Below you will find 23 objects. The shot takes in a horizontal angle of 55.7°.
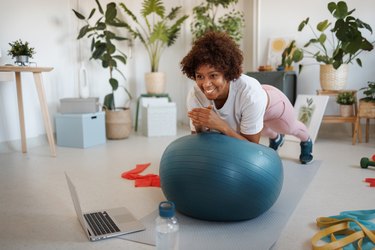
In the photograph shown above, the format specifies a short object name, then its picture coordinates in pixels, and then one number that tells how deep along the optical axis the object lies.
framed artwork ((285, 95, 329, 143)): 3.30
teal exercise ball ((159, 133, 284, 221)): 1.48
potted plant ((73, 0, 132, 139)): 3.54
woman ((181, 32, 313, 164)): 1.63
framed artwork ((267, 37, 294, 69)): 3.88
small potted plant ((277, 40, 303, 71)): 3.38
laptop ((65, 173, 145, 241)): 1.52
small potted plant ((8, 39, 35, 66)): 2.81
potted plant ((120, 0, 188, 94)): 3.95
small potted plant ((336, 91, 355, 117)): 3.32
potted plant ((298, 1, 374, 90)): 3.09
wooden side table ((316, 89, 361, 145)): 3.25
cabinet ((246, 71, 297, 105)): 3.47
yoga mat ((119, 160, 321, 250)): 1.42
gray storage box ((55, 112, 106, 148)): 3.31
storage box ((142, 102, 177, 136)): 3.82
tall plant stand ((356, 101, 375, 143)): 3.11
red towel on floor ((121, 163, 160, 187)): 2.21
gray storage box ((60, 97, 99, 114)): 3.39
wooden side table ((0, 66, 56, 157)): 2.64
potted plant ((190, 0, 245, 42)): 3.86
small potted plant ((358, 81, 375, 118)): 3.11
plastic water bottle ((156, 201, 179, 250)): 1.32
